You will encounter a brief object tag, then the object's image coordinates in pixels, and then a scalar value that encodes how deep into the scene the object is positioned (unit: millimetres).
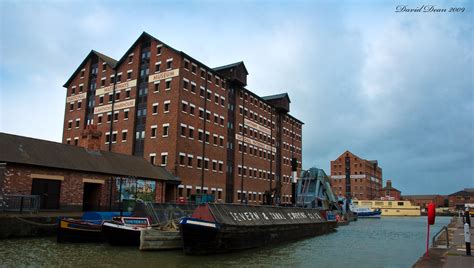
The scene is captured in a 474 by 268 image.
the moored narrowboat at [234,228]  21108
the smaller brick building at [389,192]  156750
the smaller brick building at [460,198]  164500
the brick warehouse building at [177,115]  47578
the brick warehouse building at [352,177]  135462
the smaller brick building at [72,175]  29280
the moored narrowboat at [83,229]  24141
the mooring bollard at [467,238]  17219
